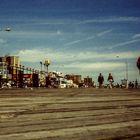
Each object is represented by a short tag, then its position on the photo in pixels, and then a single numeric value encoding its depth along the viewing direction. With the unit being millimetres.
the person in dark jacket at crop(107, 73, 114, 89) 26547
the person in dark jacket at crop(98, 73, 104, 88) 27384
